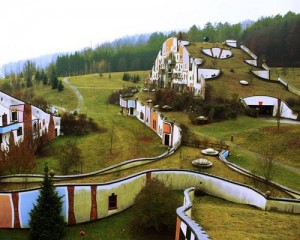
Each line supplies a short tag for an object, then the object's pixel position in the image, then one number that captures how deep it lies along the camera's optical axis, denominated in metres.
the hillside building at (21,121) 32.59
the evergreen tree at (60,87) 75.04
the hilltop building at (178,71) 51.06
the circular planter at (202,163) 22.68
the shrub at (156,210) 16.95
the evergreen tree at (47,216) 16.98
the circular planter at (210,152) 25.54
